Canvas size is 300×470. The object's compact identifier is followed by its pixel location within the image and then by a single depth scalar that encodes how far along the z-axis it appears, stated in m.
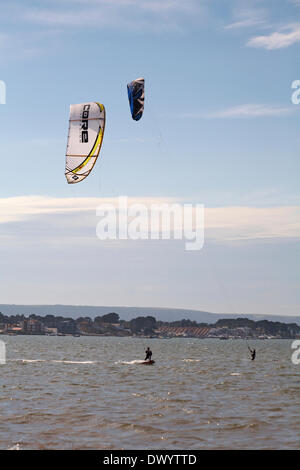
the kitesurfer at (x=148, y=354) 57.92
